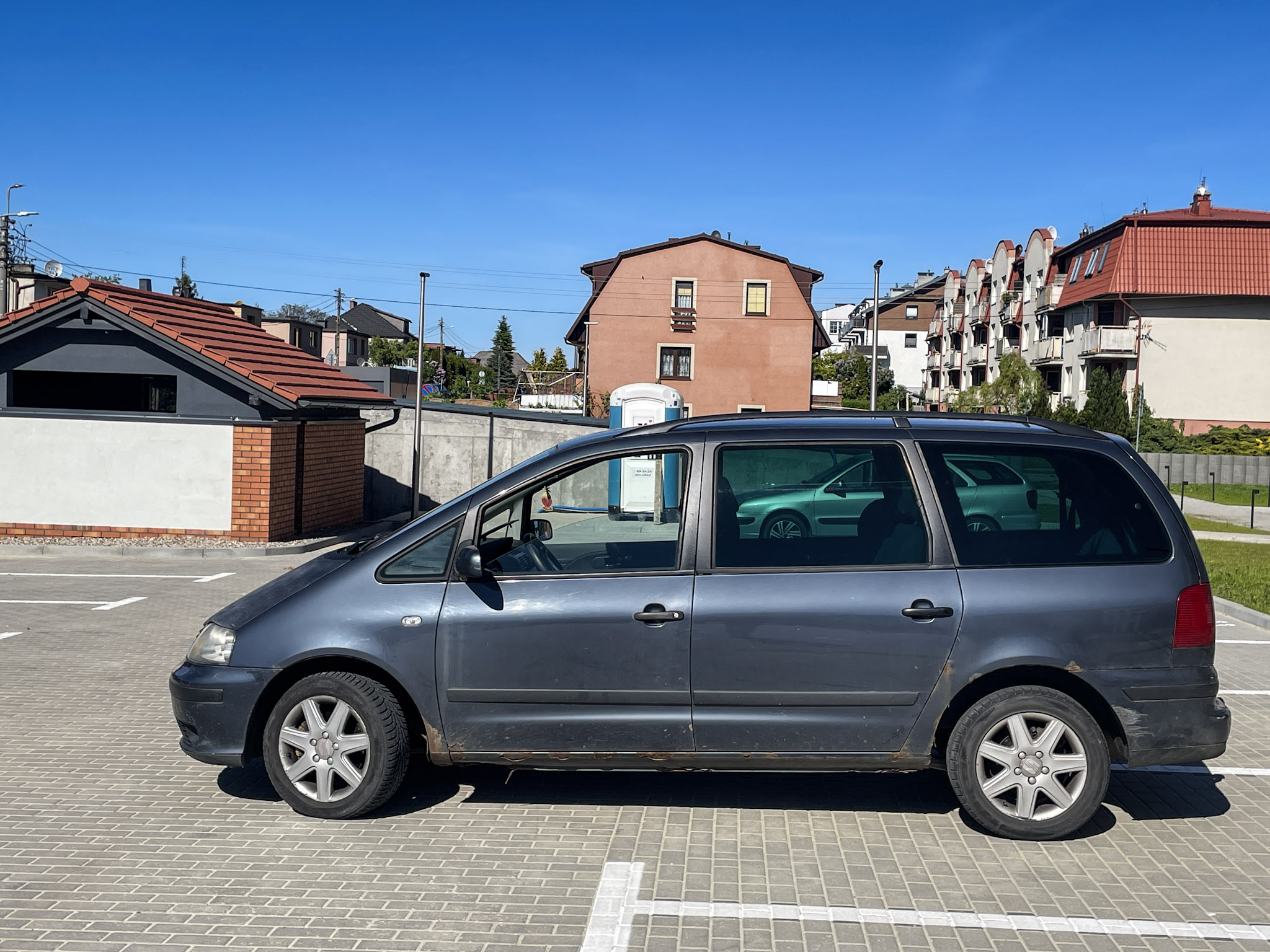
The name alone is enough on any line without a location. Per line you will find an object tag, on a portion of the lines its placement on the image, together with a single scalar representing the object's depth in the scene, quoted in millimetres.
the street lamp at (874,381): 26306
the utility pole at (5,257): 35719
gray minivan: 4973
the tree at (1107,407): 44719
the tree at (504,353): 128125
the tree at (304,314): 125438
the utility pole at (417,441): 21906
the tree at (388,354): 108500
